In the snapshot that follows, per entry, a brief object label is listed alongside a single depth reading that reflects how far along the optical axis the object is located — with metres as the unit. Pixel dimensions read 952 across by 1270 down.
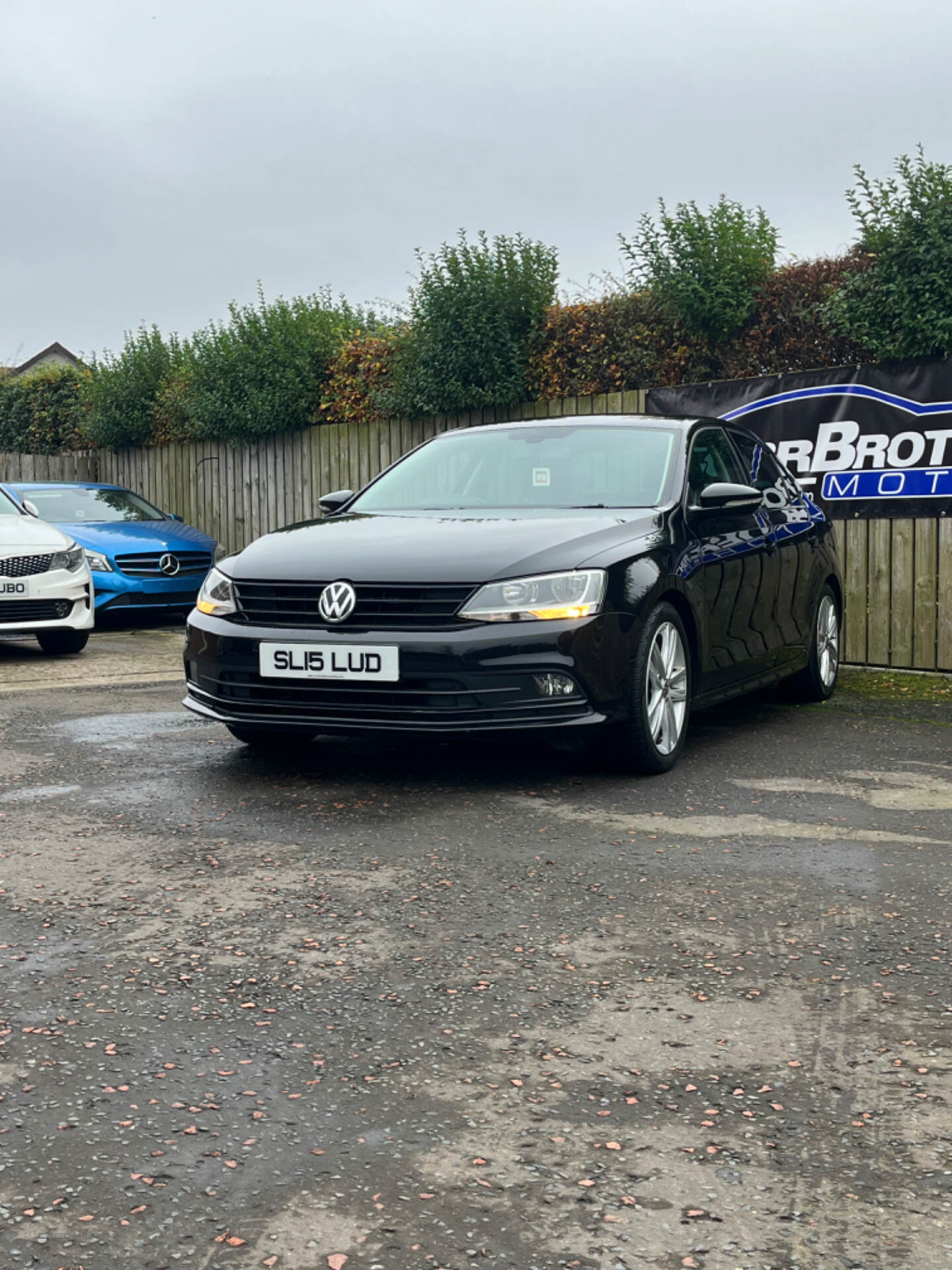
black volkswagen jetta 5.75
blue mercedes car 13.99
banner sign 9.88
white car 10.94
